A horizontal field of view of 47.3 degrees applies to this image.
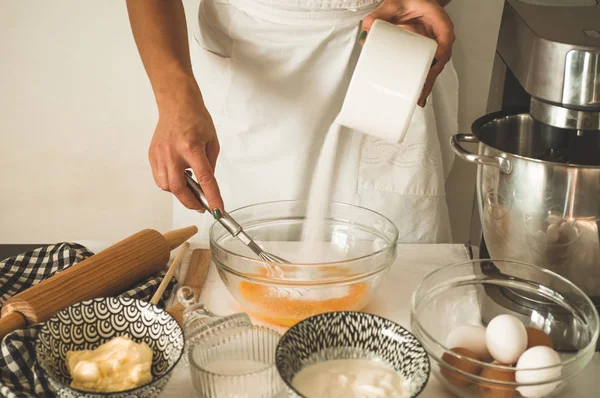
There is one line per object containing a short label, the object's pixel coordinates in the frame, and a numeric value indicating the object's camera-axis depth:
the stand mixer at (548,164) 0.77
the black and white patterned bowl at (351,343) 0.71
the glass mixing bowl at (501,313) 0.67
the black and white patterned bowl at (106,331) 0.73
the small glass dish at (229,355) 0.69
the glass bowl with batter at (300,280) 0.85
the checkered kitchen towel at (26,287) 0.73
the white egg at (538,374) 0.66
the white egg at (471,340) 0.75
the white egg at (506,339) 0.72
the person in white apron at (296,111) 1.21
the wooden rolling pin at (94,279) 0.82
